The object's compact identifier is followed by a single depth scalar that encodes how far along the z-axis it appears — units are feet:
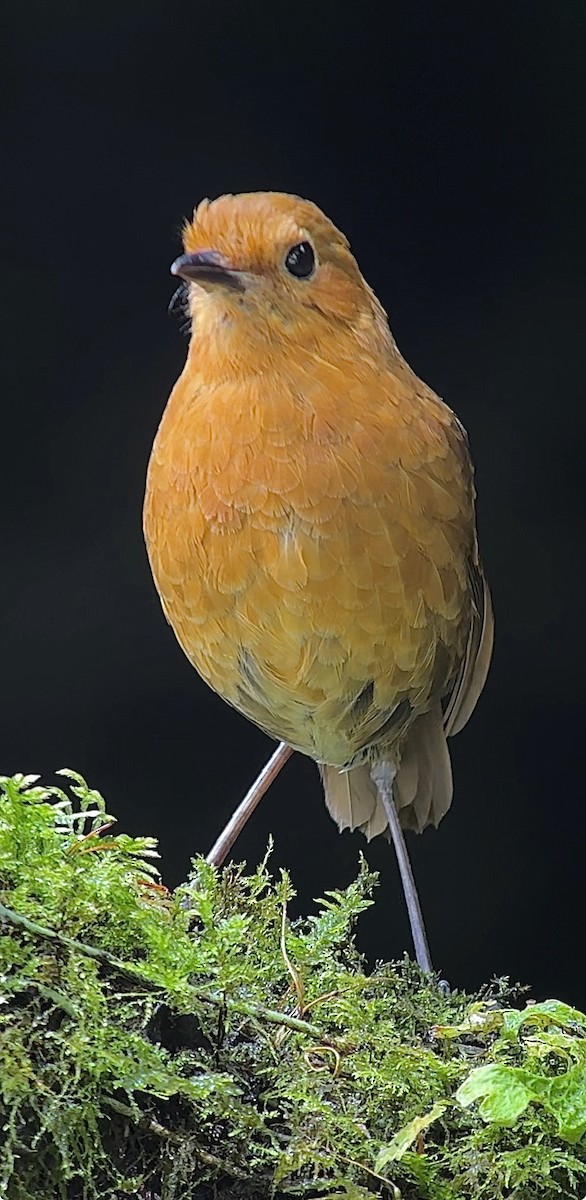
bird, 12.46
